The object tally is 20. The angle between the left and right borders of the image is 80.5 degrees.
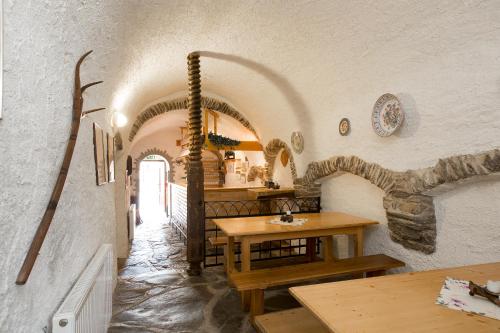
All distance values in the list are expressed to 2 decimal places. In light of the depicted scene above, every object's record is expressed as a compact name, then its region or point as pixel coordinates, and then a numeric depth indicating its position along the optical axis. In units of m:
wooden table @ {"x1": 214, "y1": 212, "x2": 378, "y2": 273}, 2.94
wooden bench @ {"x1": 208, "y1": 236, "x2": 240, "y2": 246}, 3.85
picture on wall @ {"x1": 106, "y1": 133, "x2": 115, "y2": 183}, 3.12
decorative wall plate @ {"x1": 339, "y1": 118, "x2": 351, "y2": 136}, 3.85
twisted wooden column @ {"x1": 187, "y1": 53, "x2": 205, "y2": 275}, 4.08
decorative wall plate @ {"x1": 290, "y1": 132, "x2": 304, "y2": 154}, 5.01
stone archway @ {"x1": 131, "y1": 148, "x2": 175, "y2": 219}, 10.27
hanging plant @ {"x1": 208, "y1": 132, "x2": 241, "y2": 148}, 6.26
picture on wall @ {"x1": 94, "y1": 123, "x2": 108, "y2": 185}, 2.36
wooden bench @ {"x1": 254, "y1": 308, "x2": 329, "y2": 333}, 2.02
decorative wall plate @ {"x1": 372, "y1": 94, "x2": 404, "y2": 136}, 3.00
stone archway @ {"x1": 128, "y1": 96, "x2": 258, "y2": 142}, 6.17
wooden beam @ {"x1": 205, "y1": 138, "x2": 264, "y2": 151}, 6.49
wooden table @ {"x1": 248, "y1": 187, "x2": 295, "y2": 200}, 5.12
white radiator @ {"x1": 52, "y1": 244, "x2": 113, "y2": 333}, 1.31
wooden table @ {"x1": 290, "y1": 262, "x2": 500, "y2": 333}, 1.24
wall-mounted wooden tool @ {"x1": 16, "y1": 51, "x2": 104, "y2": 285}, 1.02
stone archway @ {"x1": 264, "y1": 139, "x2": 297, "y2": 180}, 5.42
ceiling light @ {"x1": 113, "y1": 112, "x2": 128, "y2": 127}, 3.70
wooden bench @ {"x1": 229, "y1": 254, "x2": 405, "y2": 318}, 2.53
